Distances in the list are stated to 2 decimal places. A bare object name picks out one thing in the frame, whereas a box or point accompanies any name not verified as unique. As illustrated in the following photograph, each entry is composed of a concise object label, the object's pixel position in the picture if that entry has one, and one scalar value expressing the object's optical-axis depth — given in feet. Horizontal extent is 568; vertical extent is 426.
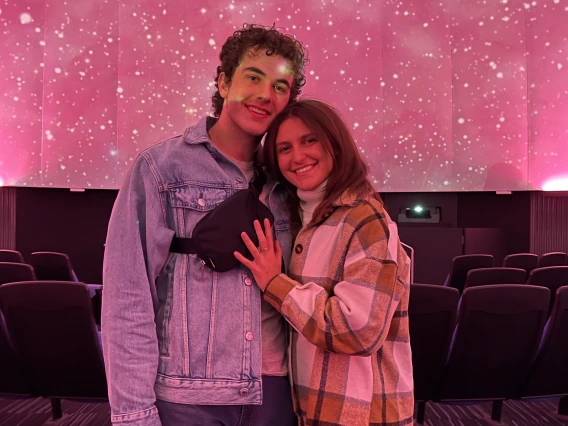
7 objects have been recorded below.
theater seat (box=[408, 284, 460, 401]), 8.71
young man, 3.67
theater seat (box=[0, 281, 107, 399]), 8.34
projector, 27.02
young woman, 3.72
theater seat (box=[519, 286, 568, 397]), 9.05
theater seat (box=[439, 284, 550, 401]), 8.75
